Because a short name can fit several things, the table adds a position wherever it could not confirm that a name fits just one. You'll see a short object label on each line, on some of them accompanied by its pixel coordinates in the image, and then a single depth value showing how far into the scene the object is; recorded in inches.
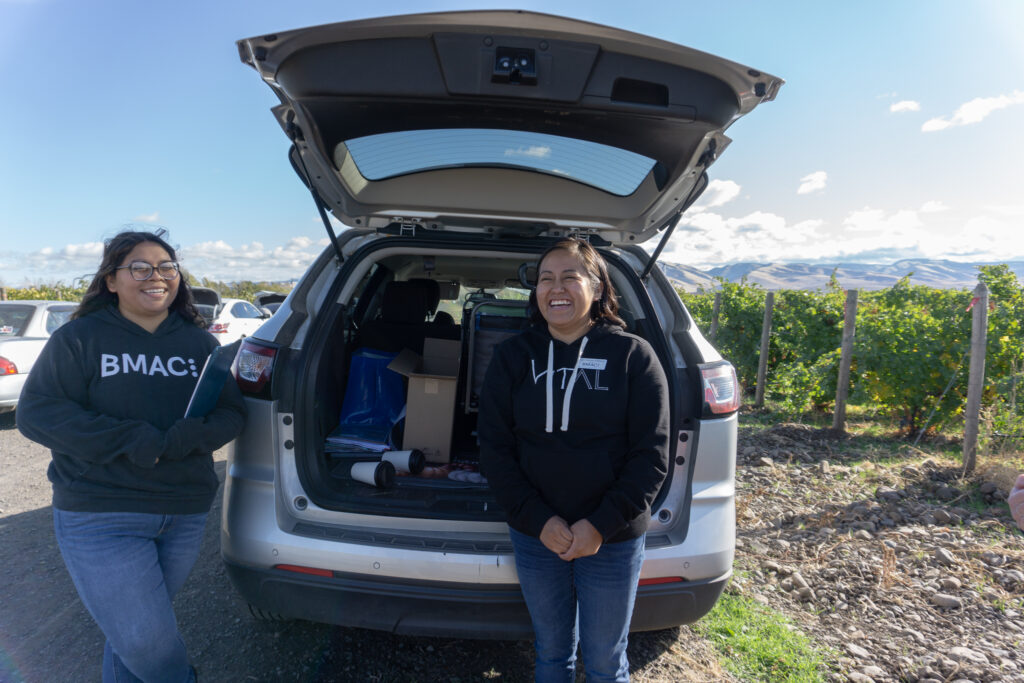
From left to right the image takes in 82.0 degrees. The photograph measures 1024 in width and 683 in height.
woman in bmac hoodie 65.3
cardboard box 117.5
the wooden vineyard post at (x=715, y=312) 363.8
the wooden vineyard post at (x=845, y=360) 235.1
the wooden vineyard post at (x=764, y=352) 301.7
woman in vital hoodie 65.7
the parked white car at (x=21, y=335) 237.6
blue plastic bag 119.2
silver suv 67.4
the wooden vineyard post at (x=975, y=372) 182.2
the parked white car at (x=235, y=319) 436.5
